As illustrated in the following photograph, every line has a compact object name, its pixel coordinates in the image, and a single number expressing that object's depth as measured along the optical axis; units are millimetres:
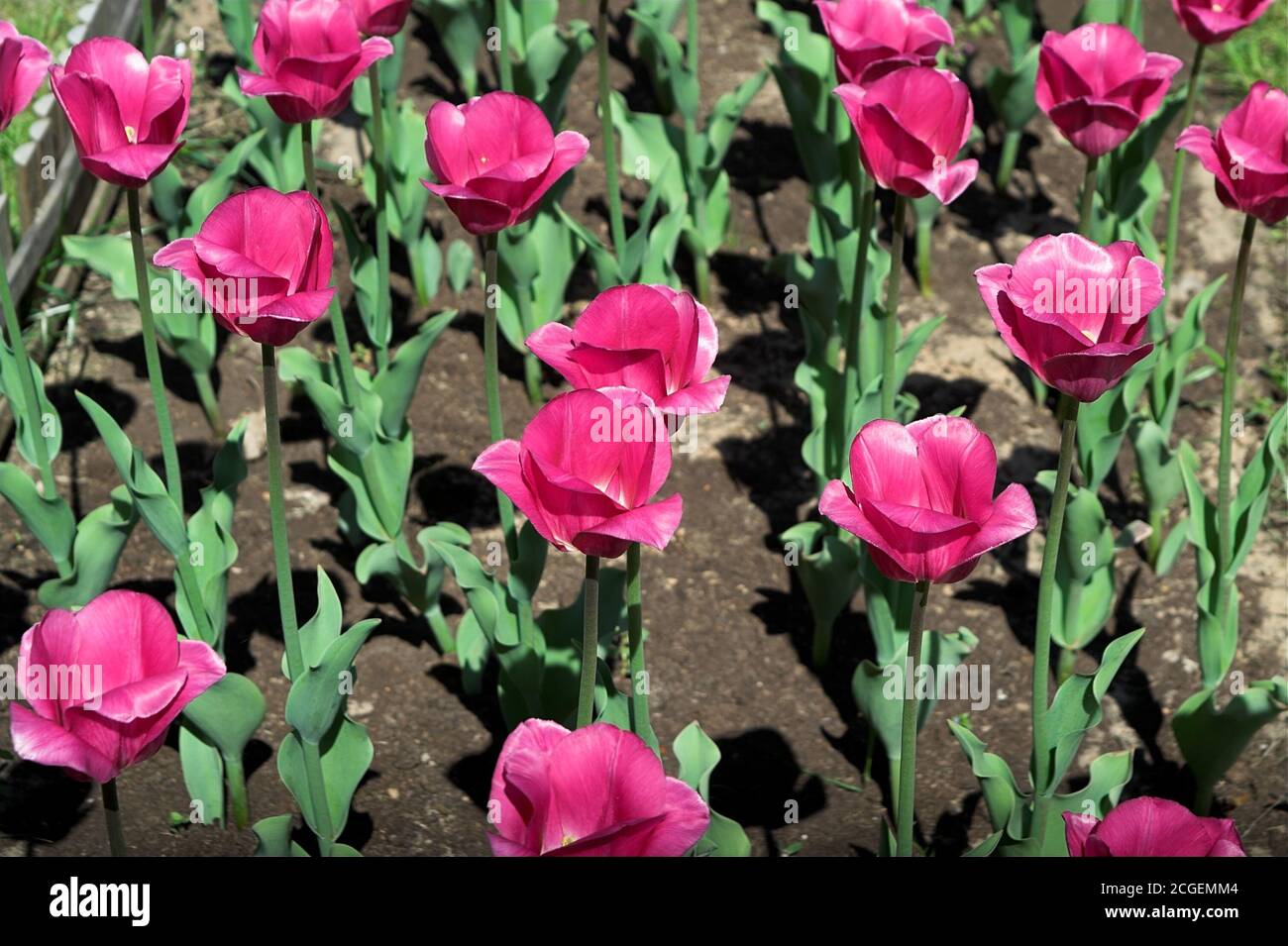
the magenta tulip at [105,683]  1785
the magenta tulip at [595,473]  1836
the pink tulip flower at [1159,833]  1802
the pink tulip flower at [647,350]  2059
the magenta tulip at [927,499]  1935
